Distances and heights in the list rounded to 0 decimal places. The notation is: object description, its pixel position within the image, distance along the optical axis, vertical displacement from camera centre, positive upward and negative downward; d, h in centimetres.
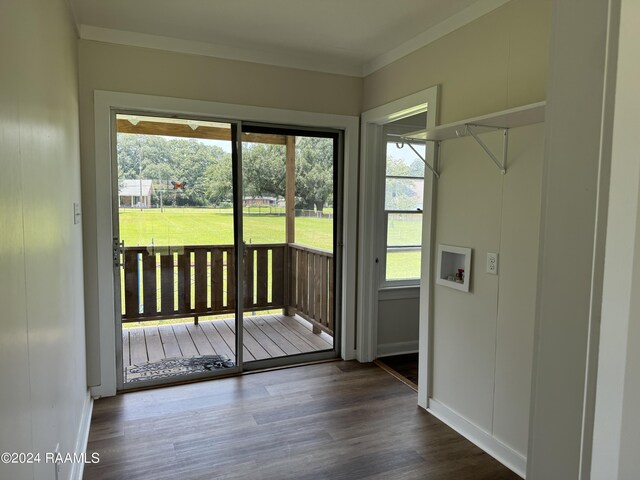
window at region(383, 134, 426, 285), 402 -5
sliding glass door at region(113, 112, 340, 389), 323 -34
